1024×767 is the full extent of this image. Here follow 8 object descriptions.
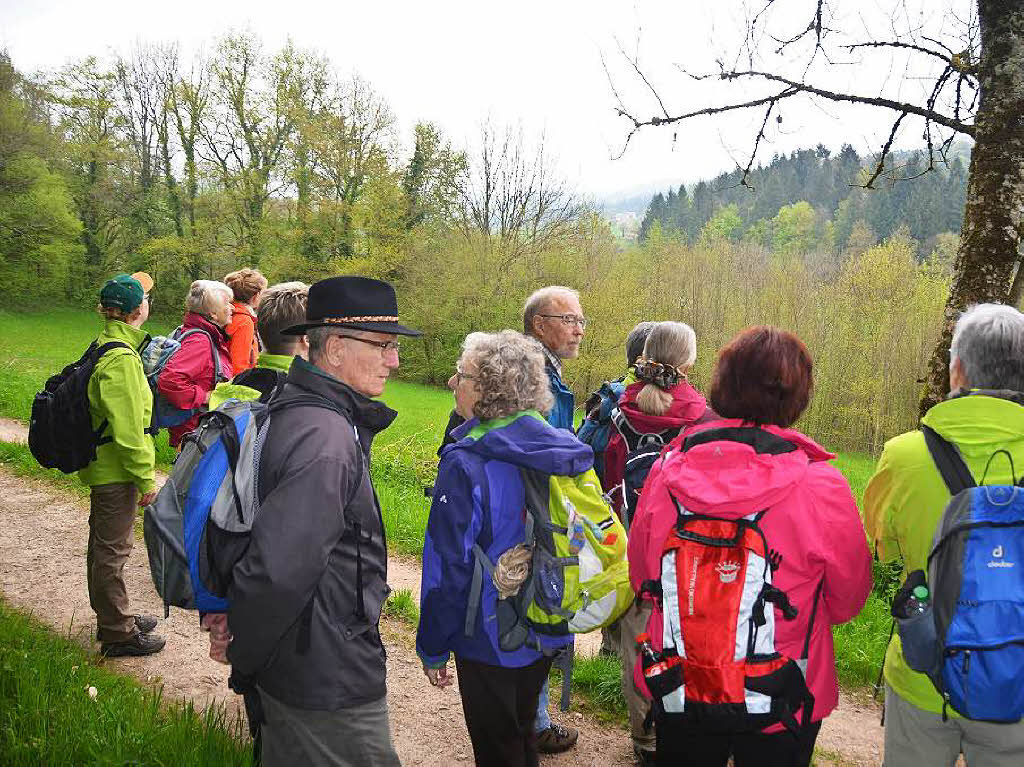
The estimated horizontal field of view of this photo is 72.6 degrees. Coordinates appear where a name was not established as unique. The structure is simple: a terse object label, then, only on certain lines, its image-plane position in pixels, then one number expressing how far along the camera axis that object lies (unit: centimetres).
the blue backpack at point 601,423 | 397
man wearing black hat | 210
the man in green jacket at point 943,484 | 217
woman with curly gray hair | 261
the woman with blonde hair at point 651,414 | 359
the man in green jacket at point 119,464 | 423
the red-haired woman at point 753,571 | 219
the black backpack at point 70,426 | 428
